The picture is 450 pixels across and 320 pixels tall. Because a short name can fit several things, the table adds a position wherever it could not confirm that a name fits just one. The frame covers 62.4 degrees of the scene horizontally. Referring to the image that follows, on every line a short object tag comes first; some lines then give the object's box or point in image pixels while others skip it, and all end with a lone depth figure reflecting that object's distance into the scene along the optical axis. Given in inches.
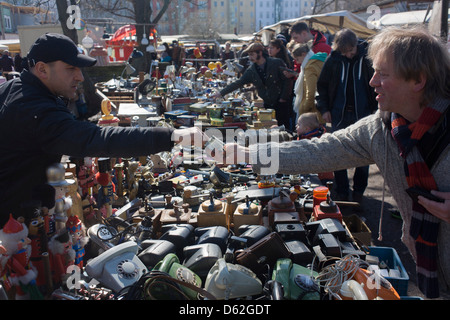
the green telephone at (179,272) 74.4
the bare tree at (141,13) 614.2
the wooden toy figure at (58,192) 72.1
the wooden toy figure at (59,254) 71.0
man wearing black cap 65.0
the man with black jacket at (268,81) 234.8
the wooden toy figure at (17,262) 61.3
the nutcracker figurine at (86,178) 108.0
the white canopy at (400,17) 534.0
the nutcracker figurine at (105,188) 114.3
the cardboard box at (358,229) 117.4
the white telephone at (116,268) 74.6
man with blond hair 61.4
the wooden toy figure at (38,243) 66.2
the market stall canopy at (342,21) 511.9
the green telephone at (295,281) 73.3
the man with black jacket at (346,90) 156.0
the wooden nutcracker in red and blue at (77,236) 76.8
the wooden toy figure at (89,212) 106.0
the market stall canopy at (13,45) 880.4
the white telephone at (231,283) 72.4
